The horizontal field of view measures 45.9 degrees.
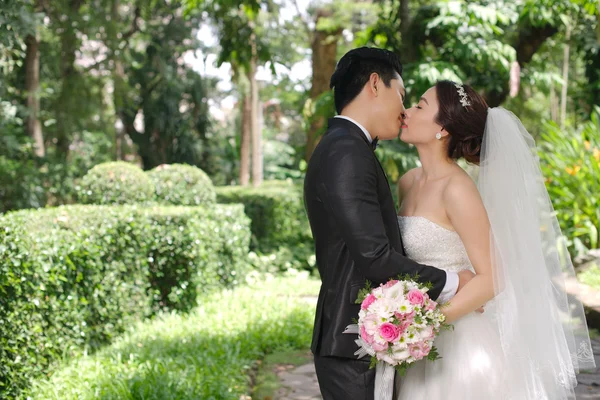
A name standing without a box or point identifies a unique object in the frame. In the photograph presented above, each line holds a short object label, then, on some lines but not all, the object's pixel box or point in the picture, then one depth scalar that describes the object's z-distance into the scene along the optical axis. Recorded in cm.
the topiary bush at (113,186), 1054
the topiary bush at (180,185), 1148
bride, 284
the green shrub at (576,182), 974
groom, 246
